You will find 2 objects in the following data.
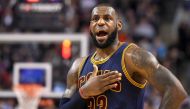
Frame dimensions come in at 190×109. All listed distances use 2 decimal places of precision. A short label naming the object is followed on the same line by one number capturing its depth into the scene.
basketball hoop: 12.27
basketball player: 6.28
